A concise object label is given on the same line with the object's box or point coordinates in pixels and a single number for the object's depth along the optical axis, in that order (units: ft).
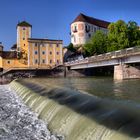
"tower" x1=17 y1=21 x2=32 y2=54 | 149.92
